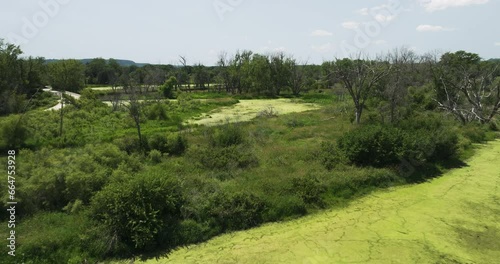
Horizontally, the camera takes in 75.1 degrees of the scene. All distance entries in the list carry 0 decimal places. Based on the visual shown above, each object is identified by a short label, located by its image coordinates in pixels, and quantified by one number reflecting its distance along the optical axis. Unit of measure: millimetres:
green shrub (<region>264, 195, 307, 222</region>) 11094
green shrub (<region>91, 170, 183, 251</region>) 9289
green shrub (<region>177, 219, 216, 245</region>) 9695
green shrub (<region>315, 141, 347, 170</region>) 14844
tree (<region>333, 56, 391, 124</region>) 24656
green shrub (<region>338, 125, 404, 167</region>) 15031
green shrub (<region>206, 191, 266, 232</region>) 10539
